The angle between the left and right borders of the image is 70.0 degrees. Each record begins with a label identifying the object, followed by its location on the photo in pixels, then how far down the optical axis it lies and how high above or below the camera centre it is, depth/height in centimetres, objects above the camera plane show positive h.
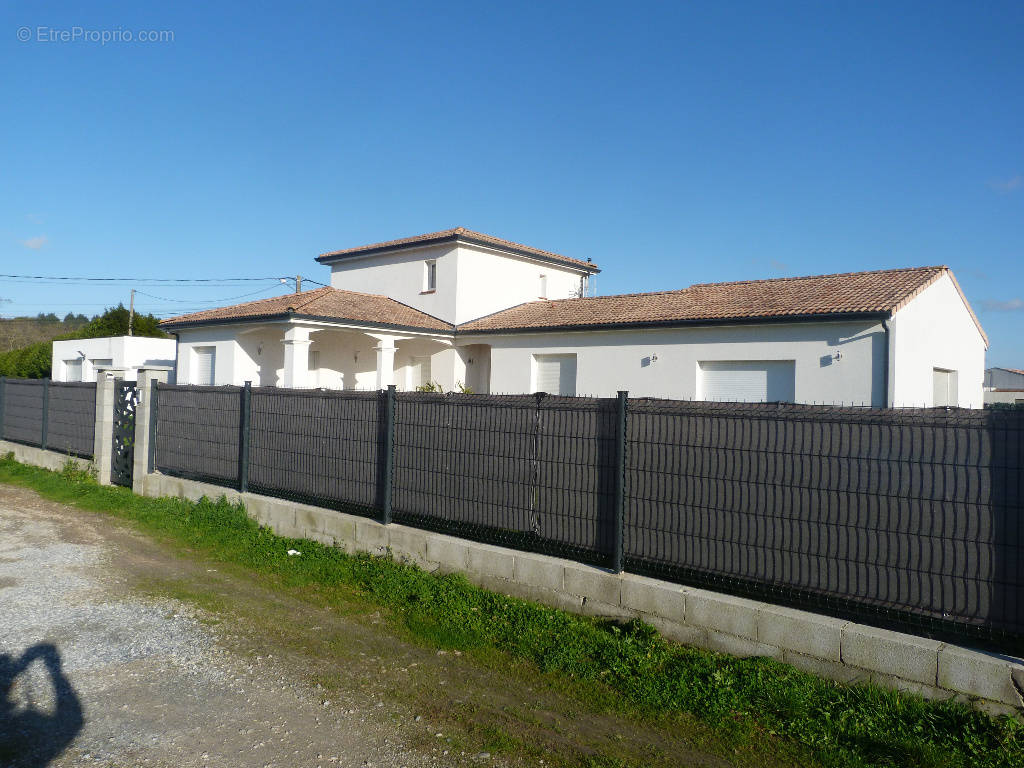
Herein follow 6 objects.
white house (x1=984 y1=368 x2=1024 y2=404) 5137 +225
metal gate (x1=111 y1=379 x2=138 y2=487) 1177 -72
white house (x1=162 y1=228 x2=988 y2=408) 1582 +173
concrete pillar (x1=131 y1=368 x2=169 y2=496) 1099 -63
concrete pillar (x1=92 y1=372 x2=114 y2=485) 1209 -75
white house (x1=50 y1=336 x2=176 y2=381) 3238 +154
